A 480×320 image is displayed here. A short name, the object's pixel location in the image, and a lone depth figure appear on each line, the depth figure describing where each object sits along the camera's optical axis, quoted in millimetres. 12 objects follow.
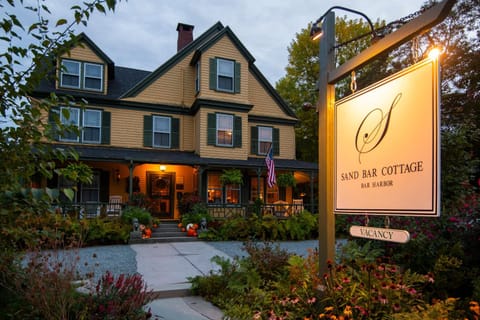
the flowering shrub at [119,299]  3094
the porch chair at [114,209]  12451
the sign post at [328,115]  3035
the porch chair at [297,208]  14565
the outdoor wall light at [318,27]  3376
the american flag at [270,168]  12265
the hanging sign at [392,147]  2262
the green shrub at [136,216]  11432
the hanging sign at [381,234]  2393
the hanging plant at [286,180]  15250
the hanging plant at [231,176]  14273
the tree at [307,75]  24109
